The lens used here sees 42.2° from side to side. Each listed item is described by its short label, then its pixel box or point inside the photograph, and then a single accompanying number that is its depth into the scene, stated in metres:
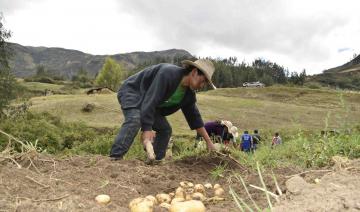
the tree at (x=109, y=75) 80.00
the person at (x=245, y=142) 9.75
